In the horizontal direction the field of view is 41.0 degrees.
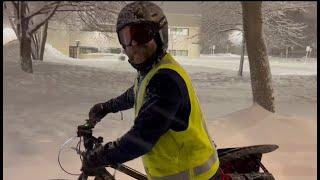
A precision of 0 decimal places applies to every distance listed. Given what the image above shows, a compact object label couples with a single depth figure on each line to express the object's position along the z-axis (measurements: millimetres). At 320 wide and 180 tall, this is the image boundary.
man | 1014
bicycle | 1327
